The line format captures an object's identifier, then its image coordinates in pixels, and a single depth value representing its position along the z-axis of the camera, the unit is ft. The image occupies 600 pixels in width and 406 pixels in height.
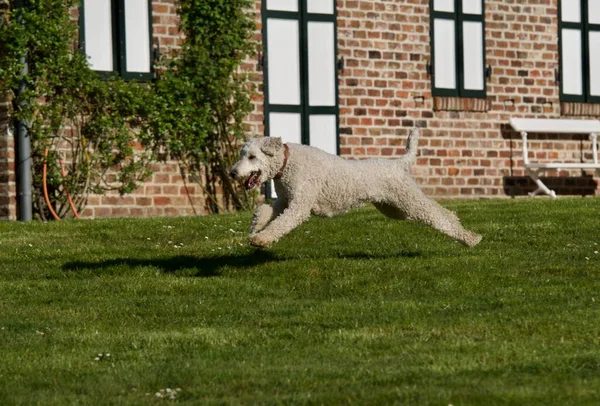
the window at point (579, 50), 66.18
